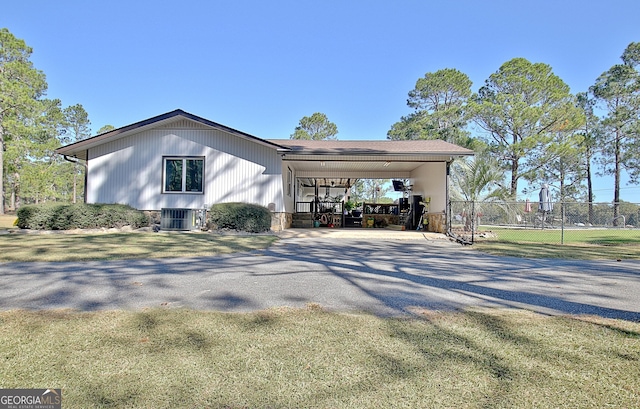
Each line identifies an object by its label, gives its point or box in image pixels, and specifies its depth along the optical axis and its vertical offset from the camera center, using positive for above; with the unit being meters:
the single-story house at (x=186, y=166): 13.83 +1.68
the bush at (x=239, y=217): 12.22 -0.27
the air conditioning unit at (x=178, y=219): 13.23 -0.41
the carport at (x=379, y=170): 13.40 +2.12
